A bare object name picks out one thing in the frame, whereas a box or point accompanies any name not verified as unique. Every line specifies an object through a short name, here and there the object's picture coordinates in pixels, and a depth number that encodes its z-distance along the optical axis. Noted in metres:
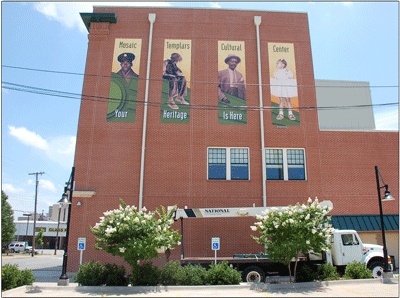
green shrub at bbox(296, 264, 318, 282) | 15.87
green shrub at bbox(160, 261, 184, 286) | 15.33
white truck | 16.89
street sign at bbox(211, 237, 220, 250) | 17.05
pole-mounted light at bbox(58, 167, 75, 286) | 15.49
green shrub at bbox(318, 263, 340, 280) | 16.02
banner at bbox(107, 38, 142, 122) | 24.34
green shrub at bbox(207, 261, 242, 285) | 15.22
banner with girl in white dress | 24.83
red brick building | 22.98
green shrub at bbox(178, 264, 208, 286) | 15.37
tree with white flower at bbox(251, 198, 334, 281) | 14.95
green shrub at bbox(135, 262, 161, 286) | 15.07
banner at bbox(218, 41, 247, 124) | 24.56
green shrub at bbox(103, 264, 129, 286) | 15.14
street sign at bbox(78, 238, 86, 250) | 17.19
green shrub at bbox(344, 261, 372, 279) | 16.30
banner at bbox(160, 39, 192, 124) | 24.42
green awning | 22.70
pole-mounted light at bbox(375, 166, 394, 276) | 16.77
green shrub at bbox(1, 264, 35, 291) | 14.00
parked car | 60.66
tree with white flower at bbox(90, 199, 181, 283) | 14.56
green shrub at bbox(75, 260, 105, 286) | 15.14
